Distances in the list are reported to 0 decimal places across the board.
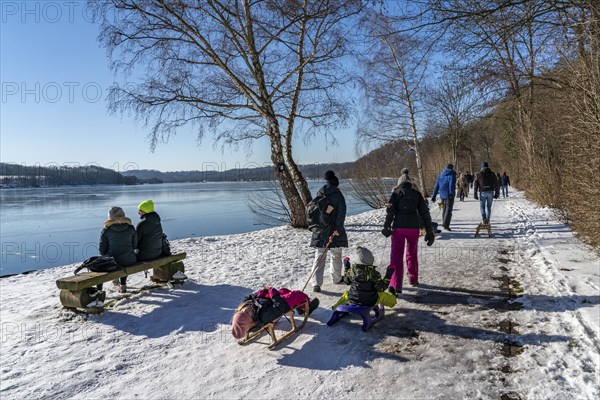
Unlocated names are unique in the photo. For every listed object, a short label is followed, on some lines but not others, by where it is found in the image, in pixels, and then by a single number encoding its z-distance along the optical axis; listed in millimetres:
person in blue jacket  10555
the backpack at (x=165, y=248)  6902
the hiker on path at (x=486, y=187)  10562
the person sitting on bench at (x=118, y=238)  6070
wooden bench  5250
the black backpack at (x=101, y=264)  5715
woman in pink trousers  5840
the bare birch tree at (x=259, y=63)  10492
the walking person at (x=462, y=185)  21620
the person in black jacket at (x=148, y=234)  6594
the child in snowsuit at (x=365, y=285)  4664
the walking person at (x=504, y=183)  23875
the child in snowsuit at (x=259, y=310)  4027
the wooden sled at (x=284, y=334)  4277
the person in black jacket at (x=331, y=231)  6109
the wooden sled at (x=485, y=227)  10086
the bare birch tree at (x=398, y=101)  20223
